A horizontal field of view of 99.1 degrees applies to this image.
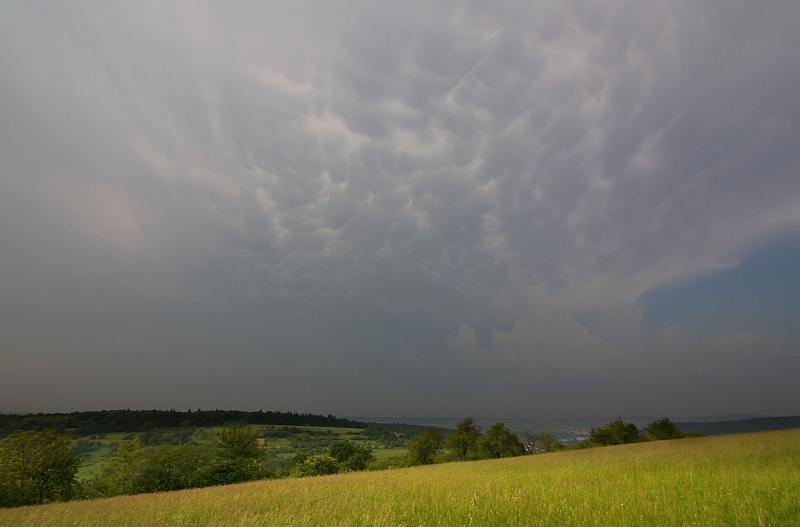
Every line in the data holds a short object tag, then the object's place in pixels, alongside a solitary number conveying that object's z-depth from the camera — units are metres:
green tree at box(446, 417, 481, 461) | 78.06
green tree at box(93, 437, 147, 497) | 49.88
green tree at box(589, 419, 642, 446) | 76.75
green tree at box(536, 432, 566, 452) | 98.70
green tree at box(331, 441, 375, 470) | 88.12
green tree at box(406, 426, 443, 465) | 80.19
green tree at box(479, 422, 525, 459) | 79.69
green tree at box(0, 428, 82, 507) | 33.88
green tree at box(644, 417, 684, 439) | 80.62
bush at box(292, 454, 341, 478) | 63.38
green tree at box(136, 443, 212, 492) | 49.84
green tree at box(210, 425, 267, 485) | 50.44
